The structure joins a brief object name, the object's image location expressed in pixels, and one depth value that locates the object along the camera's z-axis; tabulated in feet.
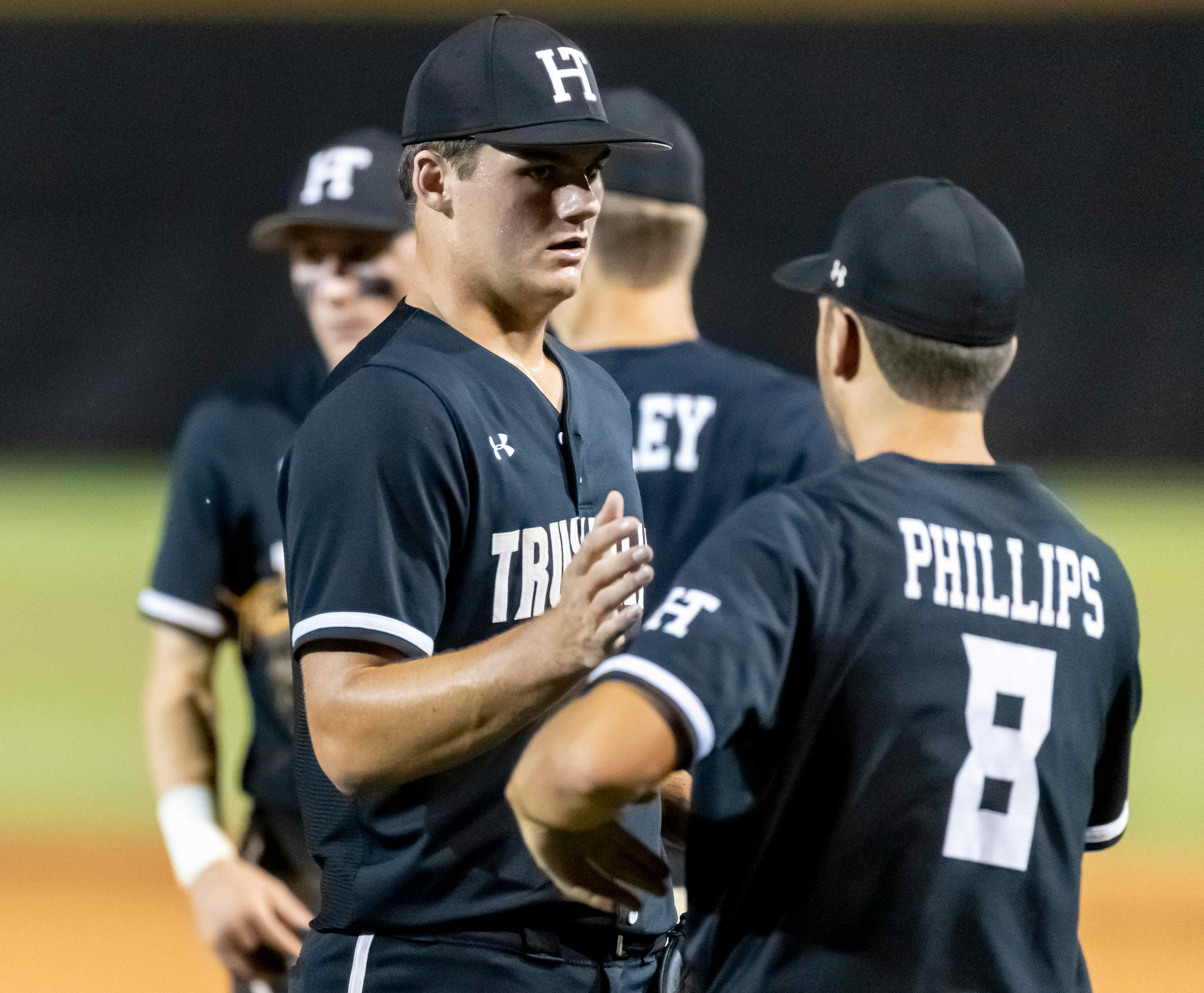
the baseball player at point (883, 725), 50.84
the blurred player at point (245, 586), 54.47
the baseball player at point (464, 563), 51.14
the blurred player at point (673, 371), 54.80
